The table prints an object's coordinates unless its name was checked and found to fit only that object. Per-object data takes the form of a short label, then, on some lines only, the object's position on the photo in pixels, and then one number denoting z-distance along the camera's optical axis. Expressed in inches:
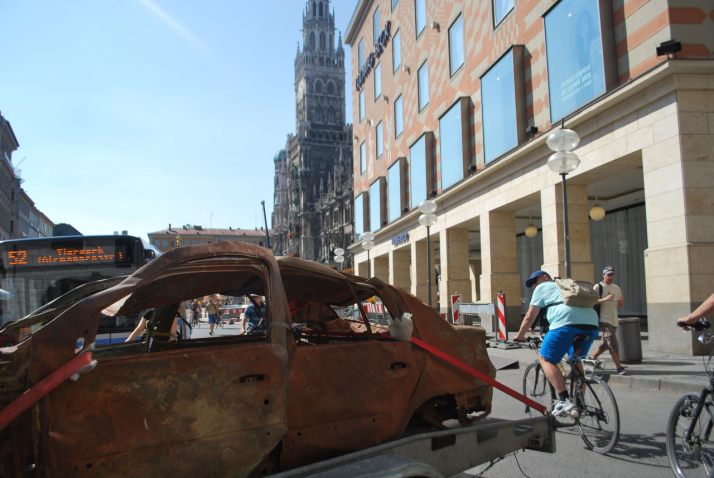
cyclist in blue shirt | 195.4
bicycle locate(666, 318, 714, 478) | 141.7
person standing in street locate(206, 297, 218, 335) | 860.9
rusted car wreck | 88.7
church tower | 4128.9
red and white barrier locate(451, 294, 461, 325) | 612.7
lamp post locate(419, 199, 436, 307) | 644.7
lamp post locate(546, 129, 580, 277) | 388.5
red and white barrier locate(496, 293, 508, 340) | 527.3
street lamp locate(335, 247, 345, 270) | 1048.8
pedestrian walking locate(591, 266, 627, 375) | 345.4
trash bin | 372.8
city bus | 274.7
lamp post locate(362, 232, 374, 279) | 916.6
